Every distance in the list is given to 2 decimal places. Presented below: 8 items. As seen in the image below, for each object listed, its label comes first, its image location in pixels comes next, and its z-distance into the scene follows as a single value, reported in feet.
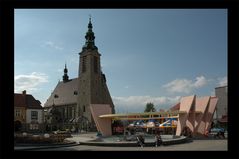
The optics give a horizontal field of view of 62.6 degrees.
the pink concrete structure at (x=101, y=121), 66.55
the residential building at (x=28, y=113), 111.54
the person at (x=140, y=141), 41.85
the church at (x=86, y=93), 151.81
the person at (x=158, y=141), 42.88
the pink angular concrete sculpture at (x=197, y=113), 59.38
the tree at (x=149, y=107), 204.04
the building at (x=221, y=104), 129.70
